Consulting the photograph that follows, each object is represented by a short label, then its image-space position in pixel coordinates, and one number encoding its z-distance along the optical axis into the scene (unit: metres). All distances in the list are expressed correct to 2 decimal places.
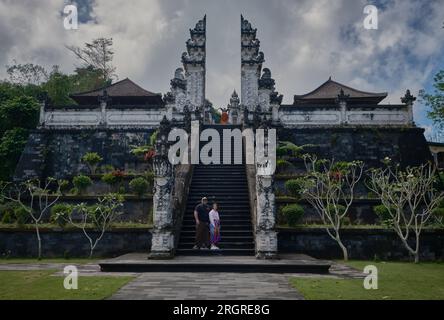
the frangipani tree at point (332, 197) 13.72
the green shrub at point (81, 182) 16.88
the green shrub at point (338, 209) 14.81
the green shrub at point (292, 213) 14.21
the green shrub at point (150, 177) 17.15
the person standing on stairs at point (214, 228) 12.82
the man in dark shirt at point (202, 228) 12.80
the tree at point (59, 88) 35.72
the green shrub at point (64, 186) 18.27
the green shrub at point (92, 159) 19.38
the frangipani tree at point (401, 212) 13.08
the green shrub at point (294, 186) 15.84
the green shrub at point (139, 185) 16.17
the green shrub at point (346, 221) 15.37
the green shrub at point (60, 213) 14.46
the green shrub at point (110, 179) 17.33
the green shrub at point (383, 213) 14.80
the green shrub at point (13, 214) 15.15
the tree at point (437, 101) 19.38
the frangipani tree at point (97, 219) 14.05
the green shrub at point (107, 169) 20.19
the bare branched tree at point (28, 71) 38.35
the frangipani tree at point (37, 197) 14.59
